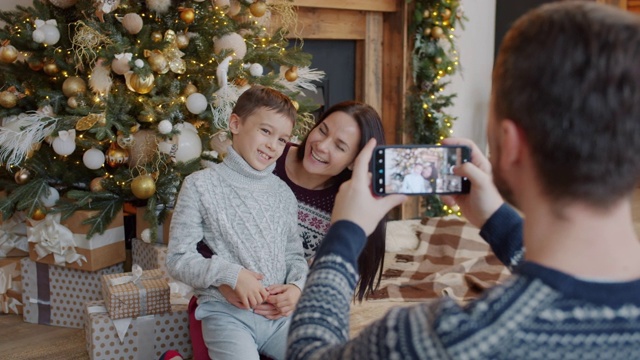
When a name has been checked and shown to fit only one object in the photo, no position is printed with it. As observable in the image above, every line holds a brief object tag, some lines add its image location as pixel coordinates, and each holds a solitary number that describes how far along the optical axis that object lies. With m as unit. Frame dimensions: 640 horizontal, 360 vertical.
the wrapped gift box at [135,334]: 2.17
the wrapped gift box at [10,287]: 2.85
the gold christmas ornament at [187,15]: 2.70
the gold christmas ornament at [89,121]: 2.52
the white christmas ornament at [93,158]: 2.59
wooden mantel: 3.99
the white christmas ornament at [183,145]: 2.61
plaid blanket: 2.92
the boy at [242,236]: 1.69
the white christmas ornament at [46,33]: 2.59
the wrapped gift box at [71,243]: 2.63
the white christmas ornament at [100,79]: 2.60
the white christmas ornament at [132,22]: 2.59
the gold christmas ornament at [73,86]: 2.62
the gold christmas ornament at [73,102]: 2.59
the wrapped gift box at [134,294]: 2.14
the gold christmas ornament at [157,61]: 2.56
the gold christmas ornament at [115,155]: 2.65
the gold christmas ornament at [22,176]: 2.69
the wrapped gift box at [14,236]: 2.86
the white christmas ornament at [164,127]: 2.56
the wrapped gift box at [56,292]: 2.72
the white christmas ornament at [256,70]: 2.83
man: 0.67
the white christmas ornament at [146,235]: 2.64
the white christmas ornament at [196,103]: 2.66
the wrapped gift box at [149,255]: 2.60
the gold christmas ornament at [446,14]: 4.25
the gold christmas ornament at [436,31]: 4.24
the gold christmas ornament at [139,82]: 2.55
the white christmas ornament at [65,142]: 2.55
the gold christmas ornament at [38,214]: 2.63
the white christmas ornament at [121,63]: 2.53
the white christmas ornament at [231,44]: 2.79
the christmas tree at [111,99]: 2.57
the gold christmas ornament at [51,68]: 2.67
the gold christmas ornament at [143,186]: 2.56
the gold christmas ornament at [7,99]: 2.67
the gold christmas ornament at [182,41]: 2.70
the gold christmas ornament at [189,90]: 2.73
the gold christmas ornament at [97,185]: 2.67
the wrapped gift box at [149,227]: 2.68
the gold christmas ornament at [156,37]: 2.66
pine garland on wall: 4.25
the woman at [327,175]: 1.86
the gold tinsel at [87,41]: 2.56
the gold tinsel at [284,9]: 3.13
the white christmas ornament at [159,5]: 2.69
